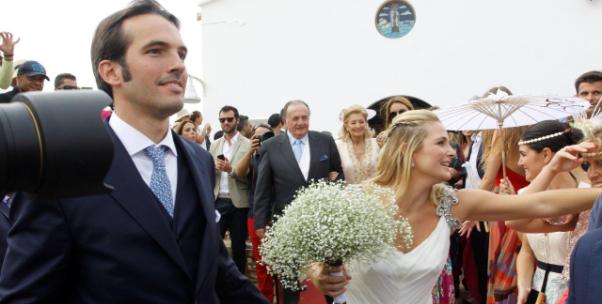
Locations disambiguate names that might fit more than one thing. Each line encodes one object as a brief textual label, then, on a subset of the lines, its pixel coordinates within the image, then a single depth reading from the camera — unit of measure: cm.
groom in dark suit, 180
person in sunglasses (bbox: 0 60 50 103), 563
